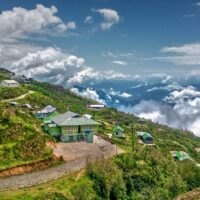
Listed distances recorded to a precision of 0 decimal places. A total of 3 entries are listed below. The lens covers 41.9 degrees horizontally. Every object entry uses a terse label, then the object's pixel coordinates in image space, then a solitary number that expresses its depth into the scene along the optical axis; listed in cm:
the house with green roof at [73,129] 5718
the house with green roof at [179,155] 7440
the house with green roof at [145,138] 8322
